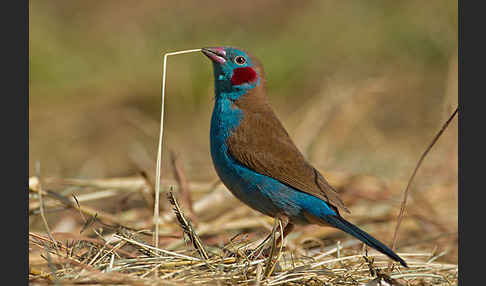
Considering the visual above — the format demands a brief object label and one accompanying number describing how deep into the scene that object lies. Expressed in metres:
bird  7.35
